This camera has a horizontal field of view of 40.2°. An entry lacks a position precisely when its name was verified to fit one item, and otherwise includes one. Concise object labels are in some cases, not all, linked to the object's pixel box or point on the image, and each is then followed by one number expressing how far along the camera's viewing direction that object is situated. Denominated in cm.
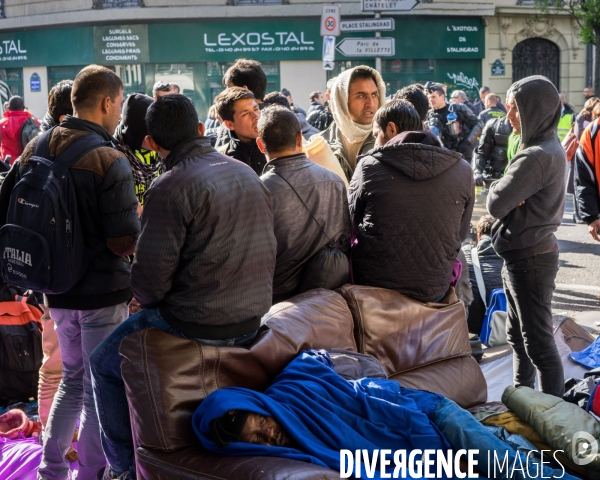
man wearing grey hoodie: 485
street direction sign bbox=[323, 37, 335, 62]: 1417
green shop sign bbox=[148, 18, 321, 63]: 2516
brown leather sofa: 325
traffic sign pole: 1355
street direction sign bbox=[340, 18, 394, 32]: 1304
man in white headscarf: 546
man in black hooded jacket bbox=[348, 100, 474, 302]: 434
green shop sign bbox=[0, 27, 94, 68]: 2566
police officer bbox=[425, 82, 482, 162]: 1080
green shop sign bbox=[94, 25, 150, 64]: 2525
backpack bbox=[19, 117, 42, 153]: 1234
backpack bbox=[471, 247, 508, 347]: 679
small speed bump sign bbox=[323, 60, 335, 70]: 1423
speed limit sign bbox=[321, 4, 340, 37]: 1363
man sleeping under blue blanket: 322
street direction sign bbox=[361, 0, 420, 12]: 1243
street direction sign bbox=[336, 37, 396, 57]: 1295
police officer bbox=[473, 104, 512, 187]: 1085
